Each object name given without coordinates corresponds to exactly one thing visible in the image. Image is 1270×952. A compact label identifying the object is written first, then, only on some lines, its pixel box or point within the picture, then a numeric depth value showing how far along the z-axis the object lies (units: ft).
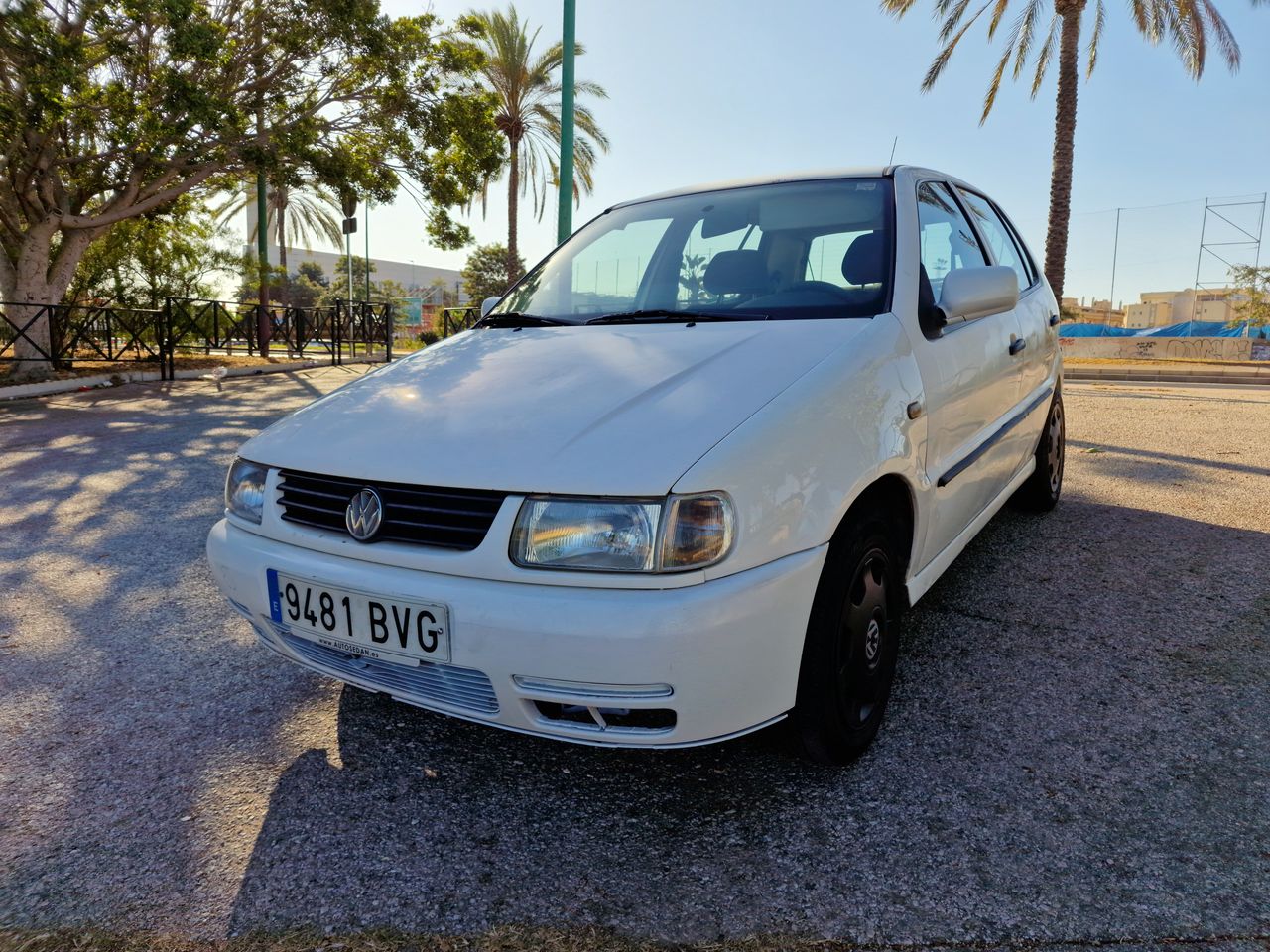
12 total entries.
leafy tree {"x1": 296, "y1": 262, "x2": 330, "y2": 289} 265.75
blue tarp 96.48
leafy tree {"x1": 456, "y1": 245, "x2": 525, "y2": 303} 186.60
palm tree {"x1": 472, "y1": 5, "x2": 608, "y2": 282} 64.85
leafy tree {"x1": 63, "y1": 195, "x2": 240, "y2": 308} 53.21
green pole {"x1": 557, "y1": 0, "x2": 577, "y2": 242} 31.12
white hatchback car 5.46
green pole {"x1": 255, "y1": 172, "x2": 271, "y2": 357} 59.65
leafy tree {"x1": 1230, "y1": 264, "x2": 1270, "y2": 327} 94.22
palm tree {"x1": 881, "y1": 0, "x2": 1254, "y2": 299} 41.86
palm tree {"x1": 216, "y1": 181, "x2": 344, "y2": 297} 93.09
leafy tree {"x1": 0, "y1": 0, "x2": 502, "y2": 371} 33.91
